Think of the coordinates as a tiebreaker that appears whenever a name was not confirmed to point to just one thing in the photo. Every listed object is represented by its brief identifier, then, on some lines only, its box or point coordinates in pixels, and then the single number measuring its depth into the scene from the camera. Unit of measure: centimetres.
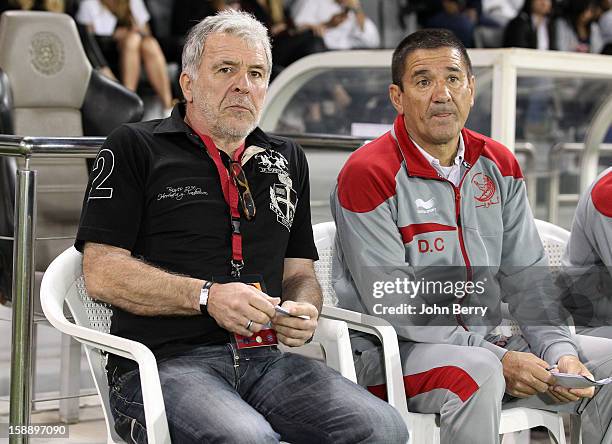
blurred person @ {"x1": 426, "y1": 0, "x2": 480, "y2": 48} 1463
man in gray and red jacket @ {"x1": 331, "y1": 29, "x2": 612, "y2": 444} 437
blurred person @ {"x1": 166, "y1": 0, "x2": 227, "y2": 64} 1248
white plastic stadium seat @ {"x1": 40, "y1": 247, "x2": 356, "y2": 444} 371
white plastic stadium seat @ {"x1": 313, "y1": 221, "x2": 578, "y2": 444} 434
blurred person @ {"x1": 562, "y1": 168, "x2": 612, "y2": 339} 486
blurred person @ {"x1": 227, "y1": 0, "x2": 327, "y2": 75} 1264
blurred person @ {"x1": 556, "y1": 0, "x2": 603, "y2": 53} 1583
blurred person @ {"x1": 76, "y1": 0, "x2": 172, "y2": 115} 1173
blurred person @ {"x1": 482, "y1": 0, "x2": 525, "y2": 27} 1541
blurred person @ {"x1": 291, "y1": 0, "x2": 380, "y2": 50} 1366
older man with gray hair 385
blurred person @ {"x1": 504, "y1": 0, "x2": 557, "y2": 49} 1494
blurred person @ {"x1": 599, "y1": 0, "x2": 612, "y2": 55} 1557
